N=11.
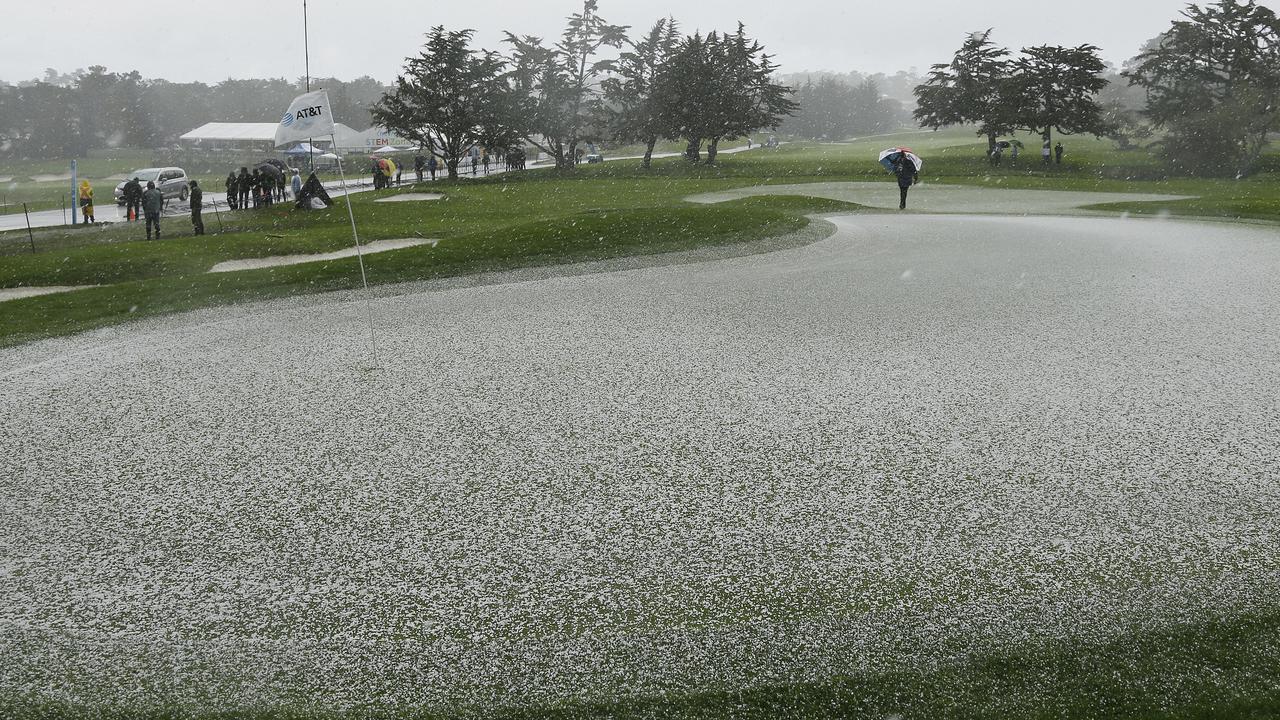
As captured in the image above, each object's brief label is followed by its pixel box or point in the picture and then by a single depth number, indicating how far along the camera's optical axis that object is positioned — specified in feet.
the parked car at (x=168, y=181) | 142.51
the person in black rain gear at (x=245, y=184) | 118.29
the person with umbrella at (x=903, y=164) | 87.66
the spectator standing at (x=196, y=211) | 89.33
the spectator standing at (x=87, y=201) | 110.73
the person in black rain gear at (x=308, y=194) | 112.47
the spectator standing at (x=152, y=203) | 86.17
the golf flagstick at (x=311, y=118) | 42.50
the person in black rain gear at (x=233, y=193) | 120.16
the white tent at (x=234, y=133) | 301.84
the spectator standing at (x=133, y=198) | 107.55
